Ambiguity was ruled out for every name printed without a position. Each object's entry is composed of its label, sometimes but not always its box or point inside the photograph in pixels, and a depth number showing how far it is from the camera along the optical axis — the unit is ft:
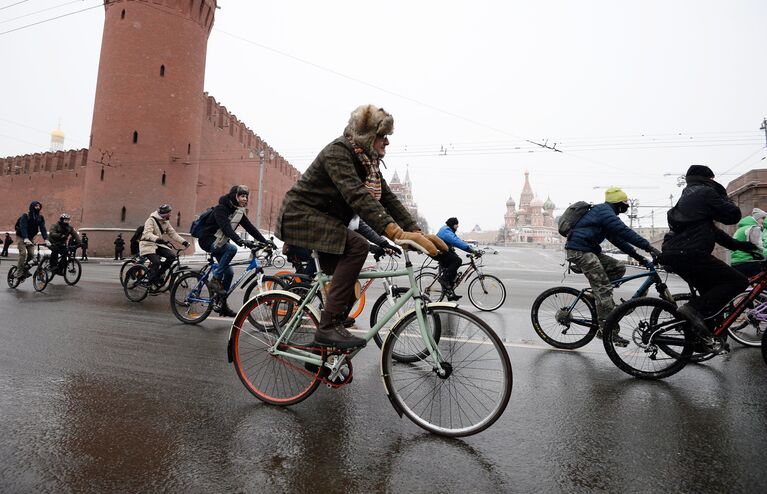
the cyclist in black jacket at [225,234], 19.94
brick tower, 97.04
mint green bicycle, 8.44
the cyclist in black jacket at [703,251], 12.18
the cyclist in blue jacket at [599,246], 15.92
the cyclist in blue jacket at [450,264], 25.79
